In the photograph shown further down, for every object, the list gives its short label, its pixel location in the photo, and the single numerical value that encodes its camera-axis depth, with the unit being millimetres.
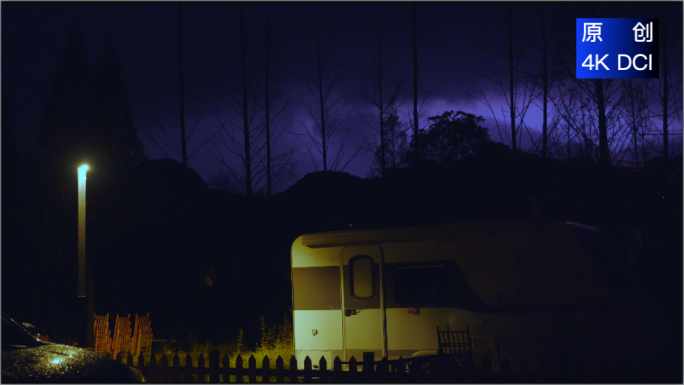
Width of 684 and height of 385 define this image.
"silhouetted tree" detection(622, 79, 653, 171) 16172
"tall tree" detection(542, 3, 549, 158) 17359
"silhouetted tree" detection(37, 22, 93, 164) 36719
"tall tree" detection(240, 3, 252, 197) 18734
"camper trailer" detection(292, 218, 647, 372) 7828
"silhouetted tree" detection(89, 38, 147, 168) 37156
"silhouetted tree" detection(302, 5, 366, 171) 19328
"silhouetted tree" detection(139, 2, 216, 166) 18484
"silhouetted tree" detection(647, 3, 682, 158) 15859
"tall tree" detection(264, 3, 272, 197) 19094
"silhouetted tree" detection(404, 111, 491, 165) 22250
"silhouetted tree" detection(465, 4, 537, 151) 17547
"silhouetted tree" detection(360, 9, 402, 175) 19594
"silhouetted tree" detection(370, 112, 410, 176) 20172
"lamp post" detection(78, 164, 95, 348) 10672
